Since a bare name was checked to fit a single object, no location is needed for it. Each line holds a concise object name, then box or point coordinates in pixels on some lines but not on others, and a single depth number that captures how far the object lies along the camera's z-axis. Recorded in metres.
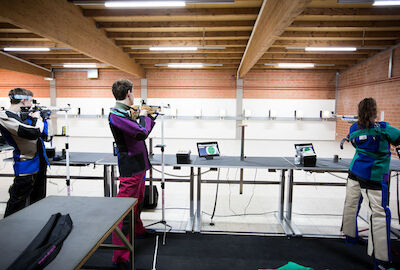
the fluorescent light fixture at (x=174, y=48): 5.98
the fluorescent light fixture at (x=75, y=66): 9.56
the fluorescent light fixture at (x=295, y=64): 8.22
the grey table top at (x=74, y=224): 0.94
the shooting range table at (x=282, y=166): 2.54
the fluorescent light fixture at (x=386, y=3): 3.79
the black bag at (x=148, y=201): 3.10
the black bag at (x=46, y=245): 0.85
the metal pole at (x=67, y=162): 2.42
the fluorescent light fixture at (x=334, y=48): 5.97
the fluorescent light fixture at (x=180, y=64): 8.06
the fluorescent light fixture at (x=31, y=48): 6.71
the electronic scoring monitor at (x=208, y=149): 2.91
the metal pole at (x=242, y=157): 2.88
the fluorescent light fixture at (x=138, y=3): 3.78
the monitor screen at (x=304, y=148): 2.67
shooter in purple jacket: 1.86
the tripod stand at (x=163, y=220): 2.49
